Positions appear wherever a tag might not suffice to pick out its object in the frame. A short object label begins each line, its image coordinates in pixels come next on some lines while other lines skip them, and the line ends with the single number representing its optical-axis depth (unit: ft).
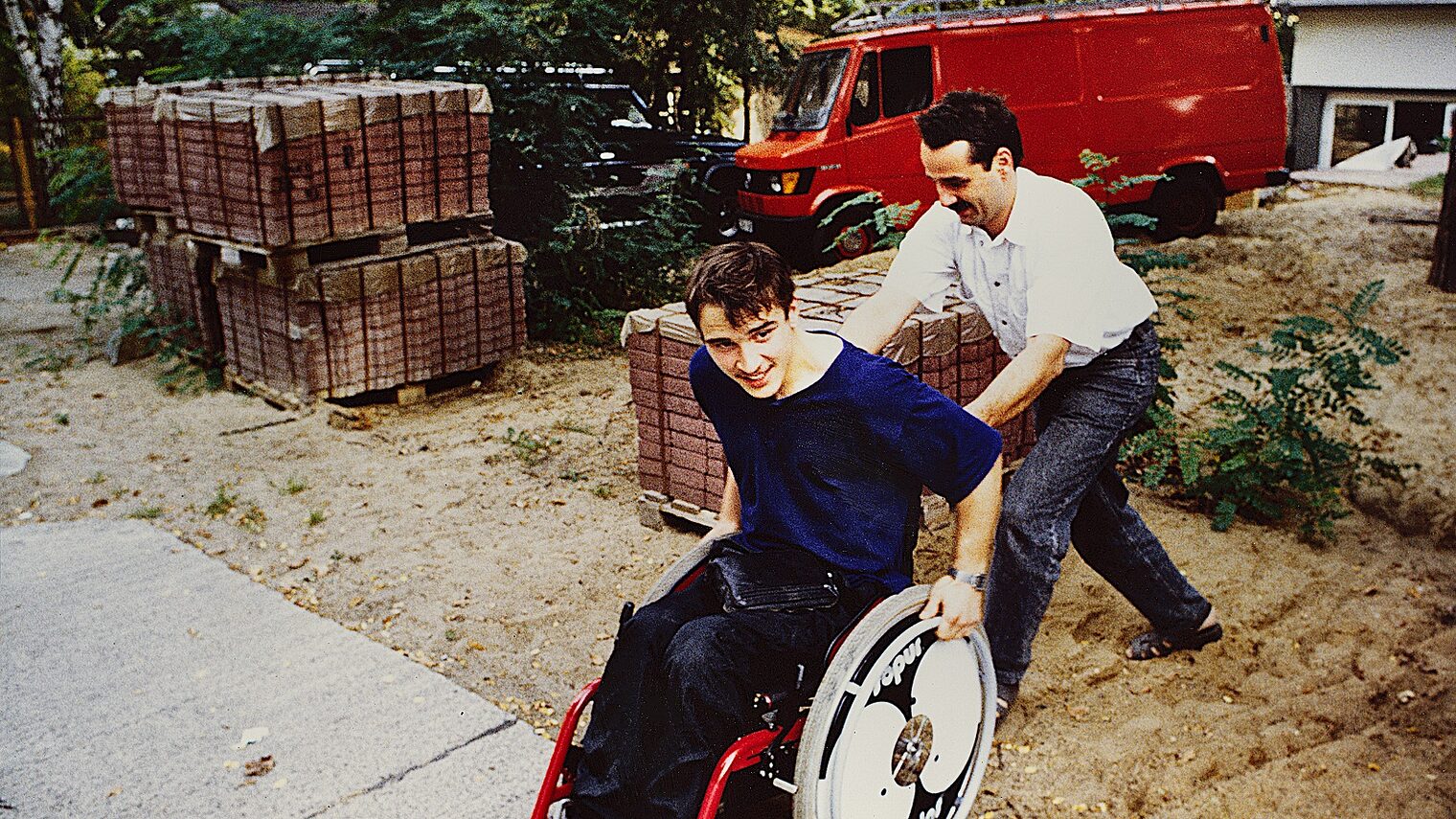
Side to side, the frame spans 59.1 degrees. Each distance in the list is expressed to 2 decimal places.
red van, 36.42
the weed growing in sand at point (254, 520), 19.33
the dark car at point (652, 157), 37.06
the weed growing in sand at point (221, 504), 19.84
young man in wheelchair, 8.64
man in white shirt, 11.53
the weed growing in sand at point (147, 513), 19.84
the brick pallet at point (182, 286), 27.14
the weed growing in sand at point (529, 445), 22.36
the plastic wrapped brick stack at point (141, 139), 27.32
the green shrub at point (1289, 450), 18.03
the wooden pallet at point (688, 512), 17.11
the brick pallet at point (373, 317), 24.07
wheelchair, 8.40
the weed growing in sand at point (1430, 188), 47.06
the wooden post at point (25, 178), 50.80
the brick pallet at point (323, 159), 22.97
